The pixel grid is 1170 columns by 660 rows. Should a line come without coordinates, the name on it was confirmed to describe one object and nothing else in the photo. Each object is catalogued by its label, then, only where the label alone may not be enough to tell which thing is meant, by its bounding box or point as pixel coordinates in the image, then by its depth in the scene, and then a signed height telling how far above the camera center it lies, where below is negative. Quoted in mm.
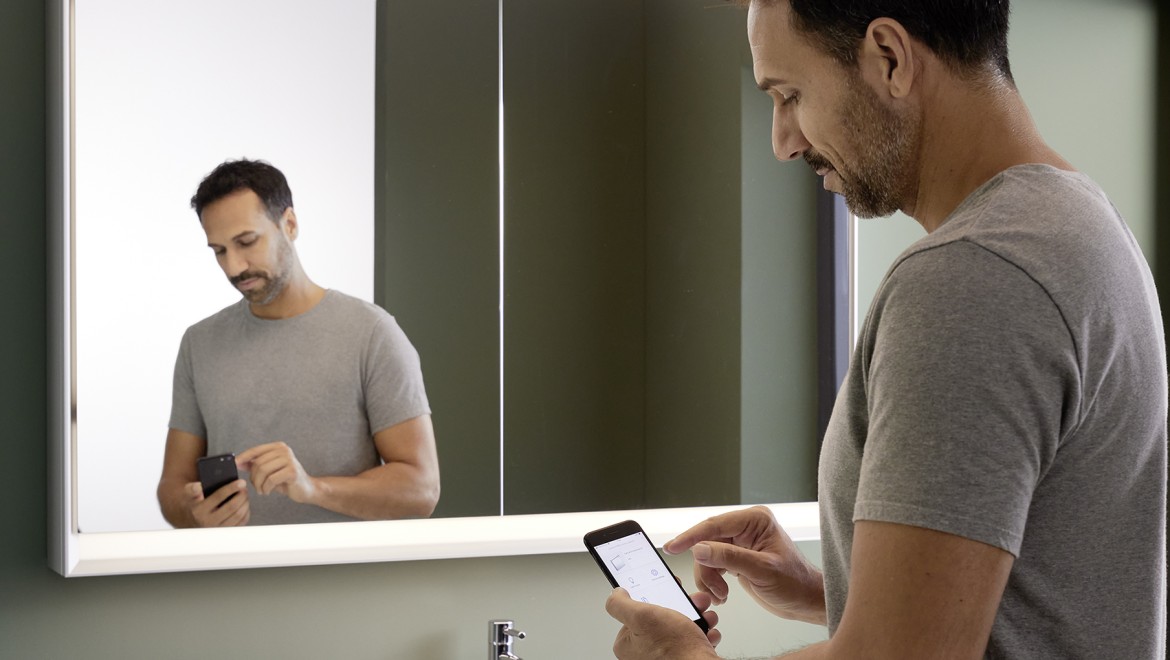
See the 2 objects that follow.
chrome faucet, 1227 -369
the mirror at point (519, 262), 1113 +81
